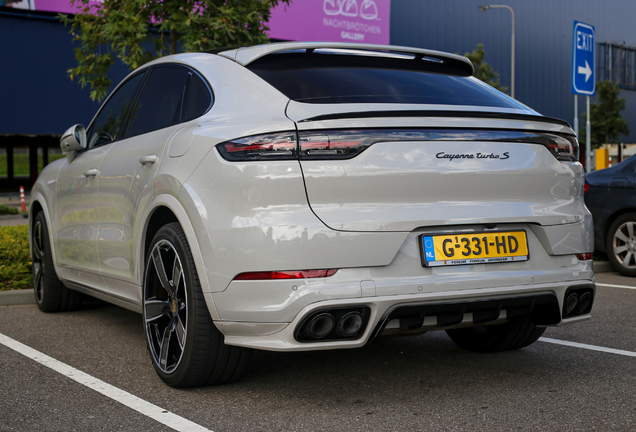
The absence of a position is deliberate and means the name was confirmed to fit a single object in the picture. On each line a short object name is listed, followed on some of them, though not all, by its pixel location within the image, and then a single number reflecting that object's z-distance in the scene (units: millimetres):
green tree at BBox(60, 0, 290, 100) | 10000
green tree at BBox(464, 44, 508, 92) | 38688
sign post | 13828
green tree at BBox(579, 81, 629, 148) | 47594
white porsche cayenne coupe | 3043
